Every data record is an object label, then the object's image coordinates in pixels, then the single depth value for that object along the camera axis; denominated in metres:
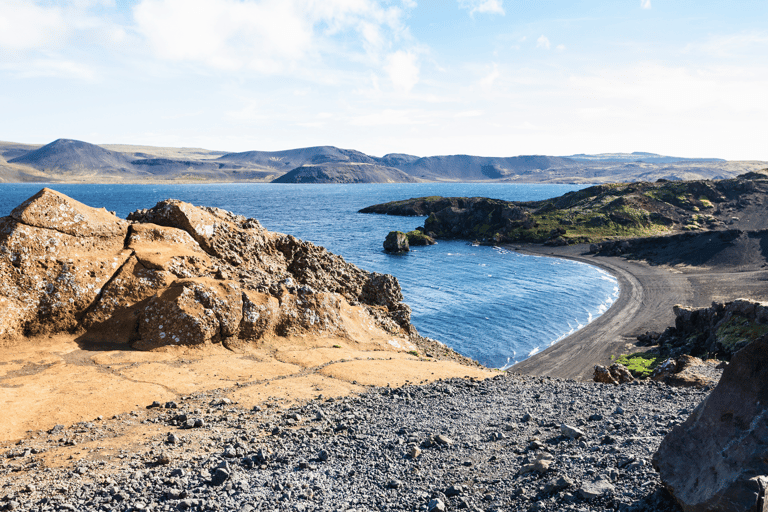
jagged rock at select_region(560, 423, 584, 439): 13.96
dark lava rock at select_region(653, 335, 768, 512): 8.29
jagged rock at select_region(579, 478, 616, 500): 10.38
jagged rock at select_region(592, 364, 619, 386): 33.50
